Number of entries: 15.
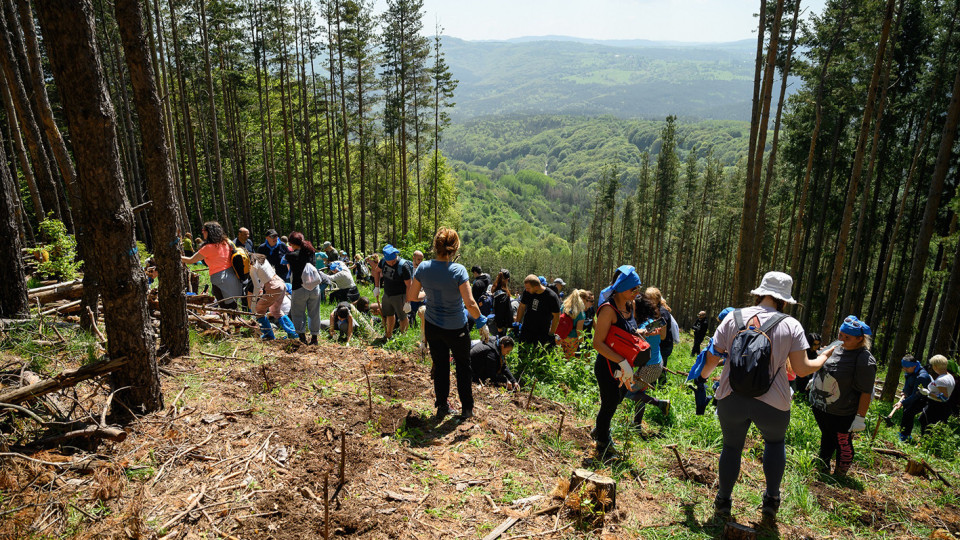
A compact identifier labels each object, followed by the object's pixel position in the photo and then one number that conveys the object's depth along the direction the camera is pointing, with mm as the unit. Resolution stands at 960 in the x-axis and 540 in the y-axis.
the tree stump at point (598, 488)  3557
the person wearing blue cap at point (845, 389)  4957
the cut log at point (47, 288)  8120
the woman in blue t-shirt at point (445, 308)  4602
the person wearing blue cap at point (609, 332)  4246
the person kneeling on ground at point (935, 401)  7477
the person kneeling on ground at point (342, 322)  8844
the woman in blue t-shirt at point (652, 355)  5152
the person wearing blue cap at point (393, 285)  8398
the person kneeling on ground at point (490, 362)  6820
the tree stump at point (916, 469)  5371
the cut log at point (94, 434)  3504
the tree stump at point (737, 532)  3346
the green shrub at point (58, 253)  9531
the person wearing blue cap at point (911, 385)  7797
